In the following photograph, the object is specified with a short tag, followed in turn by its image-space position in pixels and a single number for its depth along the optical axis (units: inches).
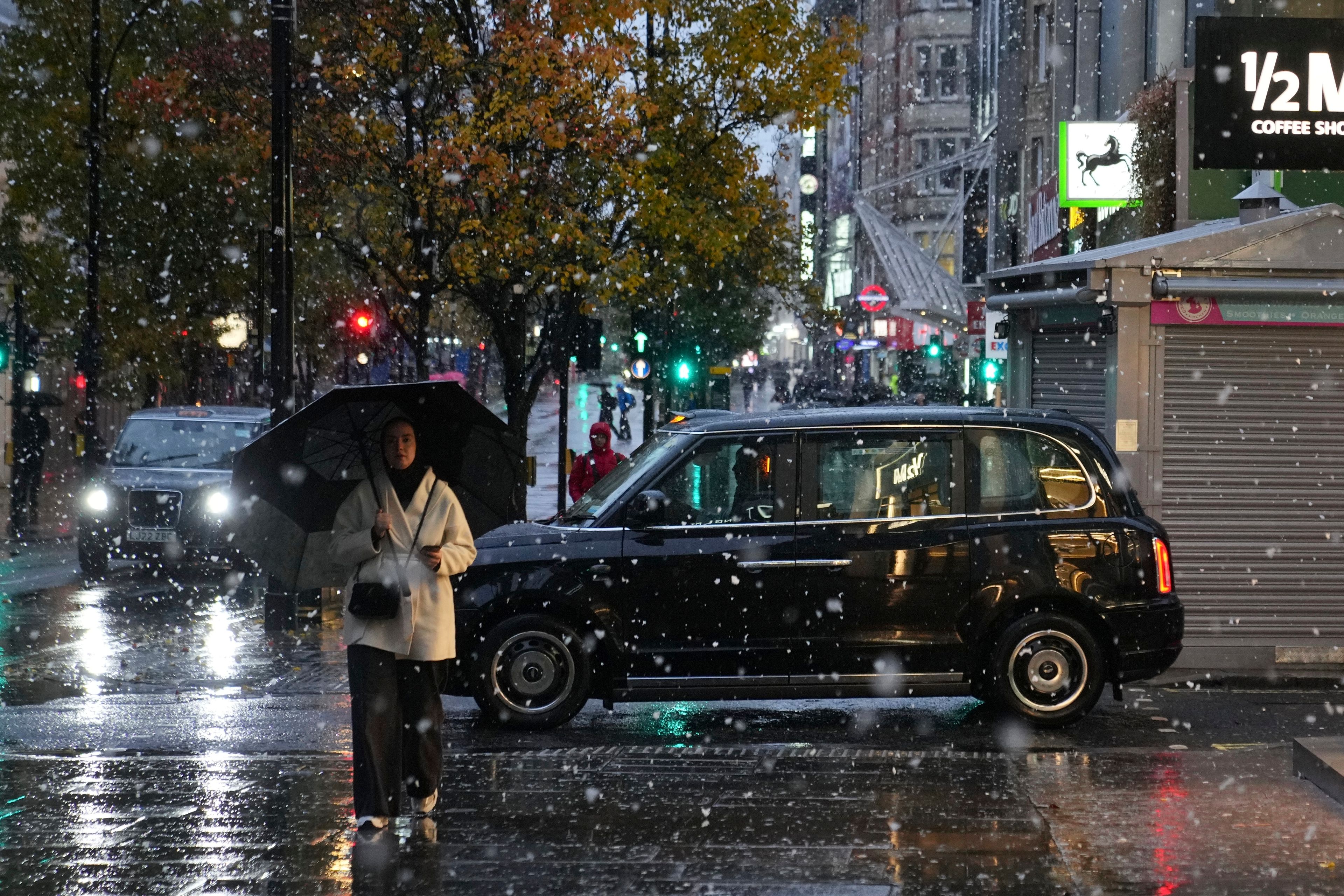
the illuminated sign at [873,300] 2849.4
